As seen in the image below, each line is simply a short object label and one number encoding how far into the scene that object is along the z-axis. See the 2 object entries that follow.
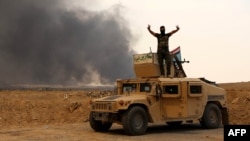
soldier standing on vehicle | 16.31
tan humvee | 14.55
